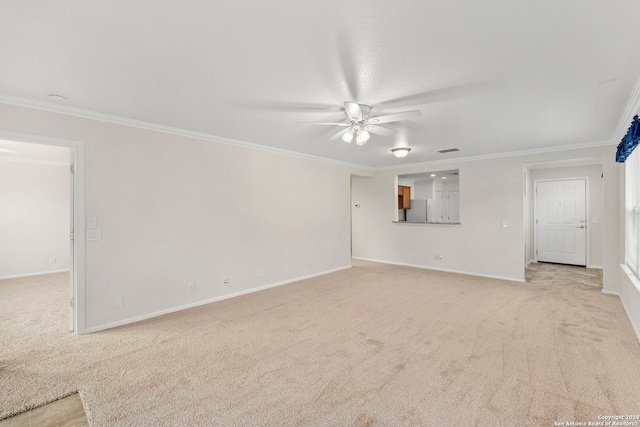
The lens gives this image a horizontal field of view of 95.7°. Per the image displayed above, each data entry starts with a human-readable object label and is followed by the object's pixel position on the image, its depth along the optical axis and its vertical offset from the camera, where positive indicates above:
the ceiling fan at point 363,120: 2.73 +0.97
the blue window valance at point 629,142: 2.69 +0.75
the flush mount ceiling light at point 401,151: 4.78 +1.04
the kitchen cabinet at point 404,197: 8.60 +0.50
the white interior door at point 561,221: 6.71 -0.16
